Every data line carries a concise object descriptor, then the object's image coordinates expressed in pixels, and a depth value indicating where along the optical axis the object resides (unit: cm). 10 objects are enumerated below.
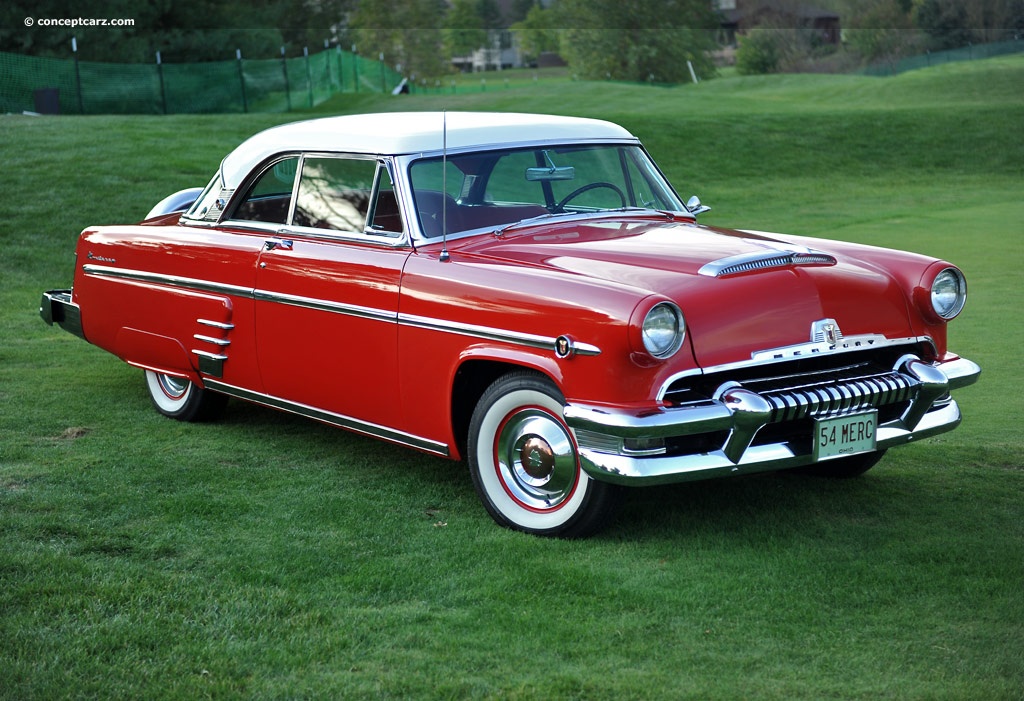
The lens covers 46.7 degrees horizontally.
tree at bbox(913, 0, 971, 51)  5272
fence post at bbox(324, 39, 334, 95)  3575
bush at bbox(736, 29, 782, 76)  5784
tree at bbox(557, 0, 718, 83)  5828
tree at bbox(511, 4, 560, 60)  6469
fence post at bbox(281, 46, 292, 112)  3064
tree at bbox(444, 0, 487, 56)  6419
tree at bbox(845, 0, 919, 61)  5375
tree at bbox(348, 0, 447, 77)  6247
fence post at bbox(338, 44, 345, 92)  3762
